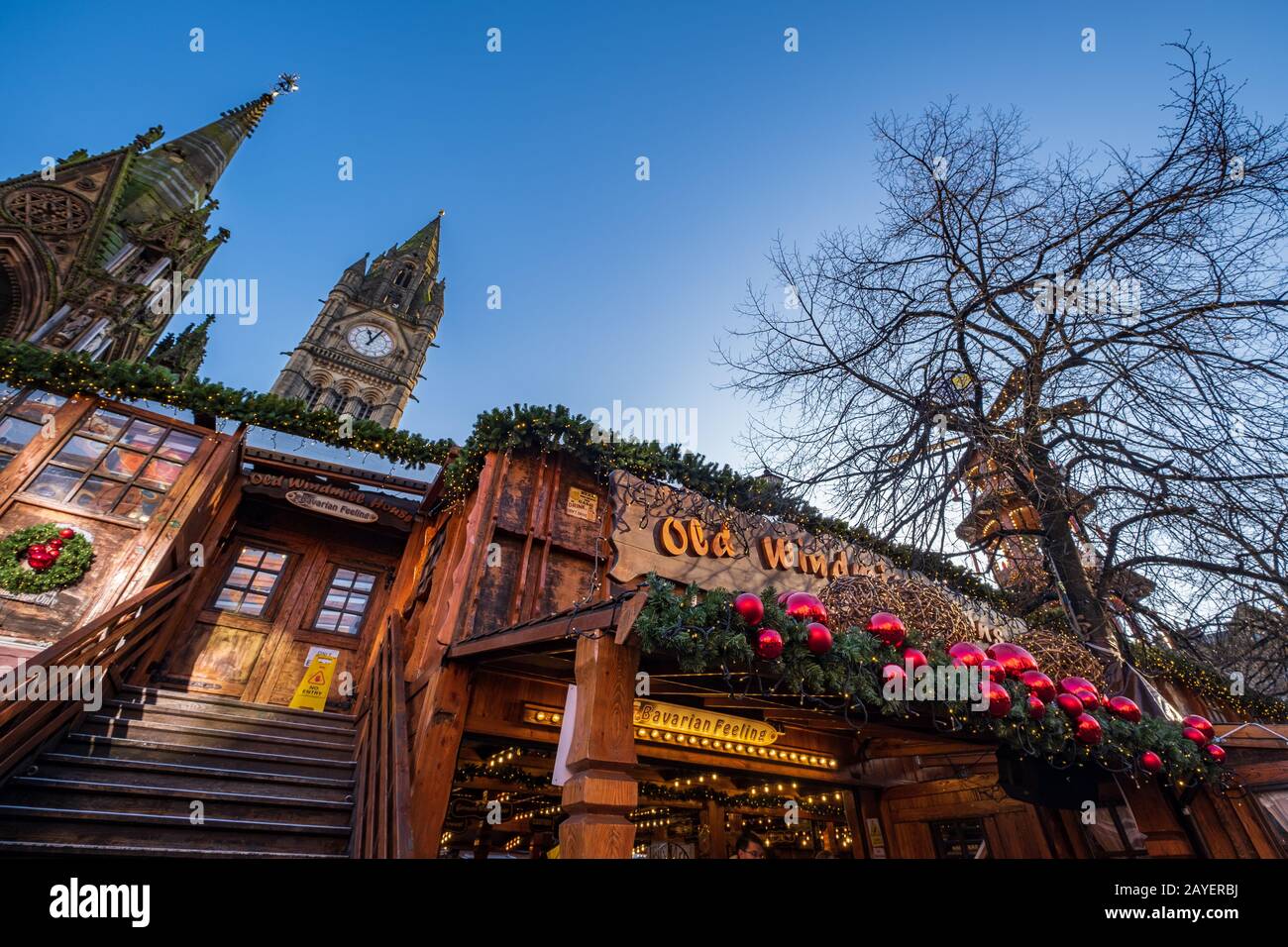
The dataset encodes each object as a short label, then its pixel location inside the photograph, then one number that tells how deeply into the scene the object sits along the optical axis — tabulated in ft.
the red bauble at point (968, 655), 14.60
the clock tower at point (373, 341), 110.63
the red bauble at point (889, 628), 14.02
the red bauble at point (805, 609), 13.06
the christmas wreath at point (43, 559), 20.97
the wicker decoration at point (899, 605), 15.60
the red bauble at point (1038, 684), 15.35
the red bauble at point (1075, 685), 16.53
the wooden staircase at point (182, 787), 13.43
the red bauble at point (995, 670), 14.64
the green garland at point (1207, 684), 30.52
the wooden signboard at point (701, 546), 24.48
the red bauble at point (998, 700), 13.99
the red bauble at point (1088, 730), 15.80
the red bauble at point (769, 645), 11.52
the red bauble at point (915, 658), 13.87
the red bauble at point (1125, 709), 17.85
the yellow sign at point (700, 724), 20.16
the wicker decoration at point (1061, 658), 19.20
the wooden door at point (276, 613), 29.32
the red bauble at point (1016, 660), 15.56
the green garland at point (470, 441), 24.27
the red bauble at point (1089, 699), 16.33
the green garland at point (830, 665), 11.26
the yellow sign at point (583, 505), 25.22
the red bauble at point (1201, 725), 19.36
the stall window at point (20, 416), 23.43
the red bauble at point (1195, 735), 19.16
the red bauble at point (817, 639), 12.27
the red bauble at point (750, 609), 11.67
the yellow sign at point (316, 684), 30.17
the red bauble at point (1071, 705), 15.87
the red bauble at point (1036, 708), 14.94
